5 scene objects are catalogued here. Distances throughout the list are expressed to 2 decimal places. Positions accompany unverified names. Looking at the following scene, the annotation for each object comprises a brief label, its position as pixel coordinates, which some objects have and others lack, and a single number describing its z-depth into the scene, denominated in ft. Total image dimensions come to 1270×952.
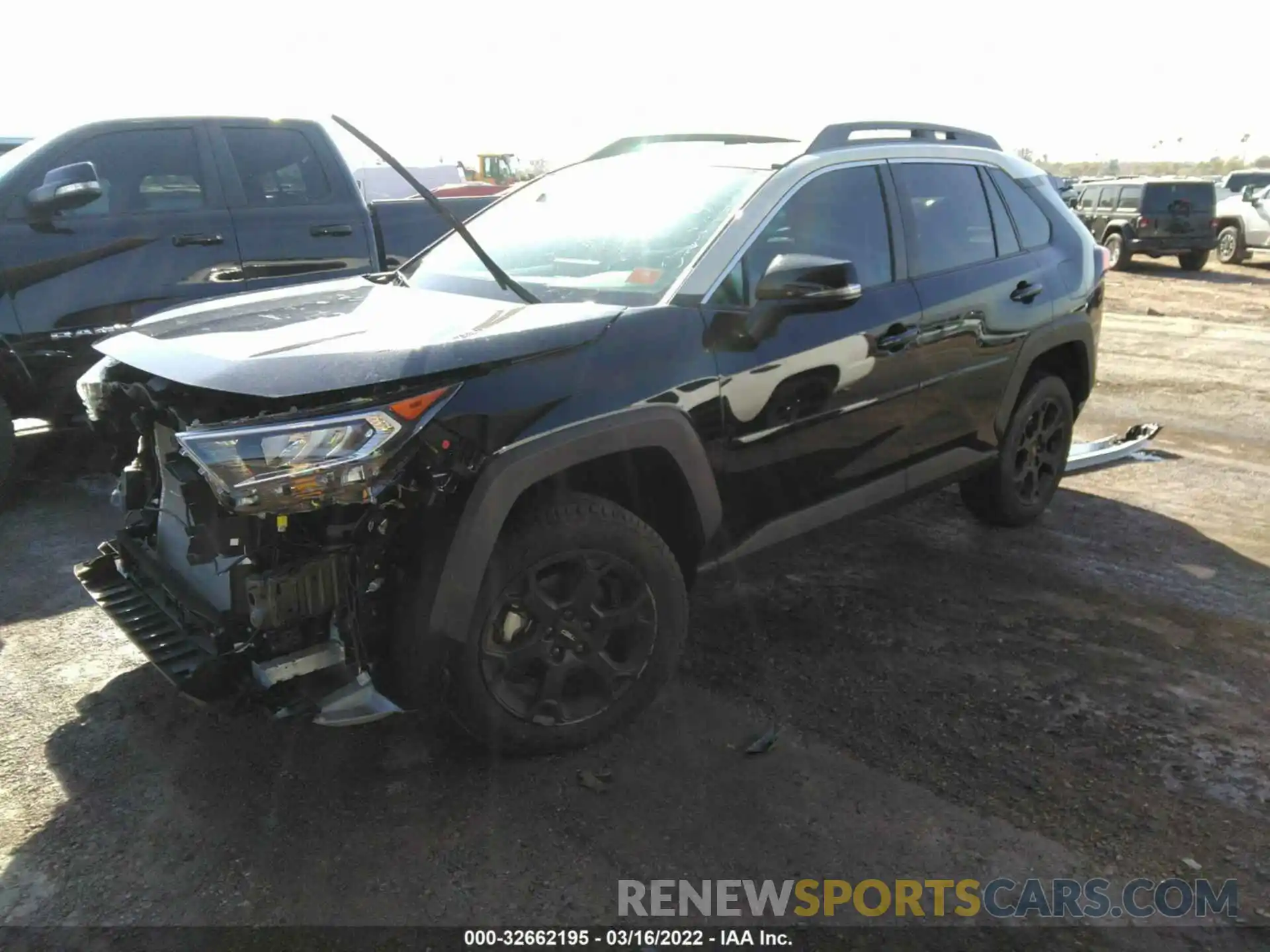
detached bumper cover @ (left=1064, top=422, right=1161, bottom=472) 19.62
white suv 60.80
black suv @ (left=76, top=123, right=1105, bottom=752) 7.91
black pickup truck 16.16
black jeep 58.65
